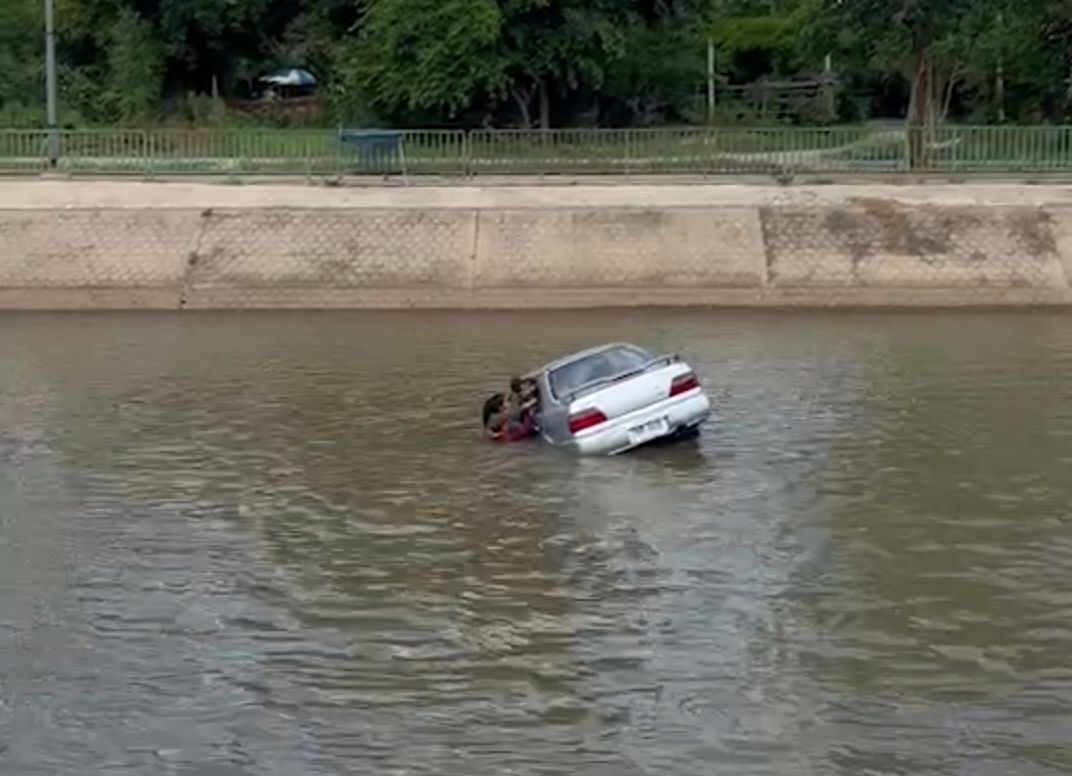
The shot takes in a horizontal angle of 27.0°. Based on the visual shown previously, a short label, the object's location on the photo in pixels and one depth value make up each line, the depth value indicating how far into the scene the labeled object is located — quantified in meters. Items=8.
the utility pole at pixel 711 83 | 63.83
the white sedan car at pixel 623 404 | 23.58
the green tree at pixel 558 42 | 58.06
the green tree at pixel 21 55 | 69.03
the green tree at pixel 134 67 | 66.88
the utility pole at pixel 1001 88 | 56.28
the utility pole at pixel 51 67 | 49.91
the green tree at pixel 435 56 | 56.78
